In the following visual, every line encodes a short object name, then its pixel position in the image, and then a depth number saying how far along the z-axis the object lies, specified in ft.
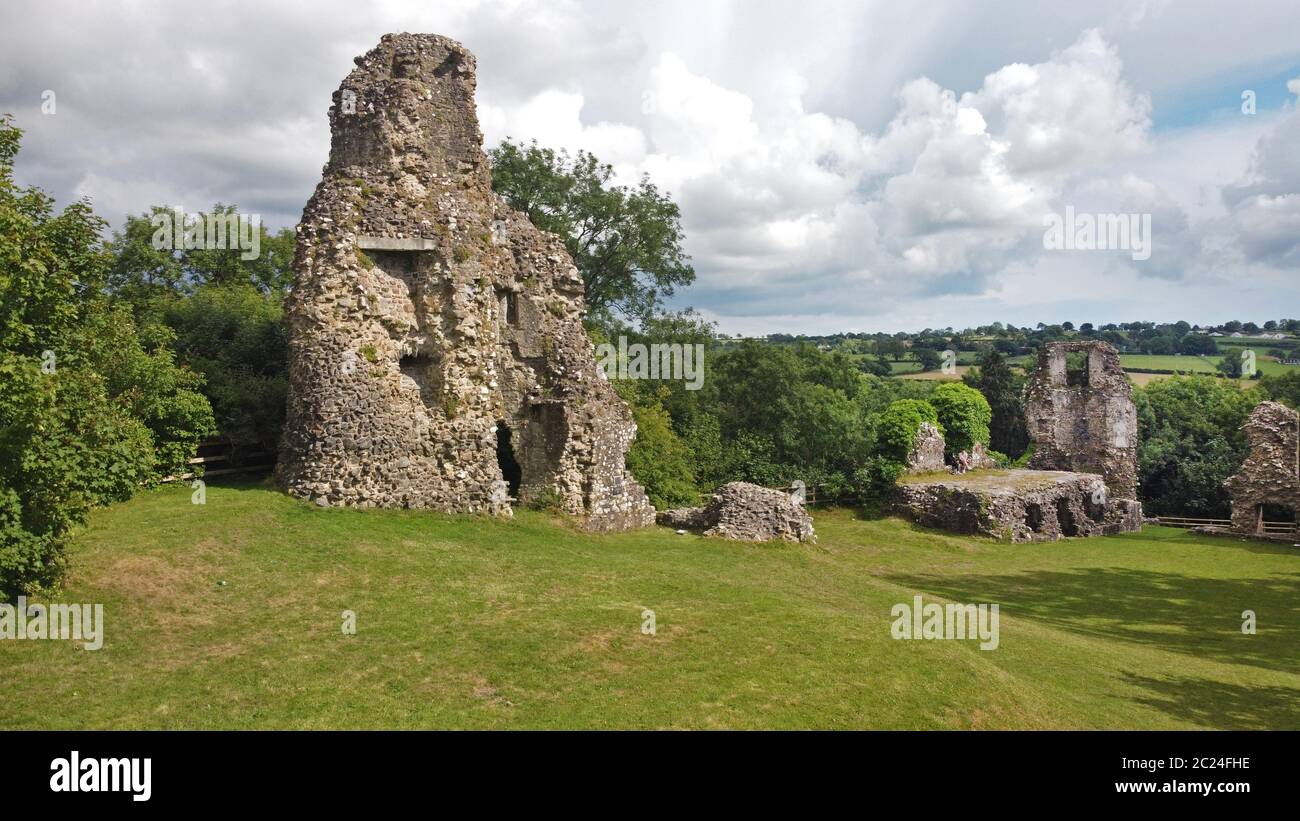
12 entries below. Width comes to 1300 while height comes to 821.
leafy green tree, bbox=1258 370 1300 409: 179.36
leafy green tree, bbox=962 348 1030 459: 204.74
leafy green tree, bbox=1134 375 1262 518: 157.38
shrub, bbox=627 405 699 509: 101.96
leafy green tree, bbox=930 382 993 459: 140.87
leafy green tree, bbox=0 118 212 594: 34.78
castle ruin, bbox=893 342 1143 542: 109.60
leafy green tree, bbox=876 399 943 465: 127.62
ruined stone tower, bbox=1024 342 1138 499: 140.36
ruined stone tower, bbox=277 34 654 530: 63.26
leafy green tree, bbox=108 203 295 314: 102.68
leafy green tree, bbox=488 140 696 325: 128.57
